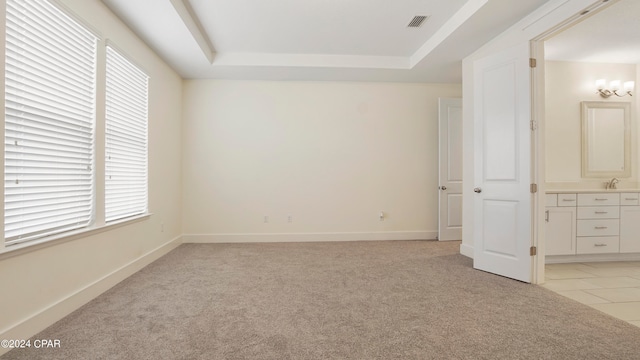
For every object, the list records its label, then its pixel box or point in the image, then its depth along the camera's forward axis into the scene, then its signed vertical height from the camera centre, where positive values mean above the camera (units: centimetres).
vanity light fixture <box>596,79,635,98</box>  433 +140
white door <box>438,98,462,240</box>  516 +26
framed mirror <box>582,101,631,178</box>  432 +61
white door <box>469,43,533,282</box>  308 +22
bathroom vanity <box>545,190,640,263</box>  373 -50
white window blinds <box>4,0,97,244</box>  200 +47
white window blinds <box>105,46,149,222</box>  309 +50
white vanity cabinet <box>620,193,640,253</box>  380 -48
